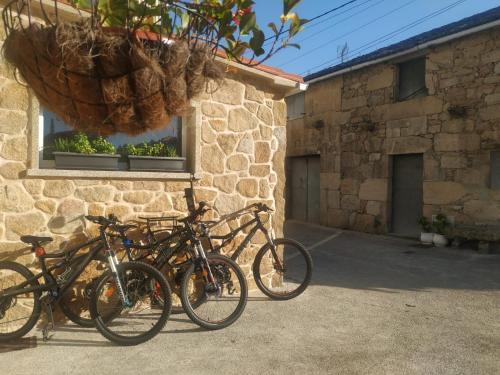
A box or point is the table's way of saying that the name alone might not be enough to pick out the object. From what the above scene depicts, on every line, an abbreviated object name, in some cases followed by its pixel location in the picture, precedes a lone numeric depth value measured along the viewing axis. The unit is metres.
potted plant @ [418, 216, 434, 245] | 7.71
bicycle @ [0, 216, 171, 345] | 3.12
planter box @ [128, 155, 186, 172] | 3.85
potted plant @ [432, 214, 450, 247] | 7.52
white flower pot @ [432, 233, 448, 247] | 7.51
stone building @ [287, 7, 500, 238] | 7.14
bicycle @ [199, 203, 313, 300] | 4.06
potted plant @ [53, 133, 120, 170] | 3.52
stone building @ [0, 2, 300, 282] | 3.28
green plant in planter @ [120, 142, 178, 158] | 3.89
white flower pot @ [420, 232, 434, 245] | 7.69
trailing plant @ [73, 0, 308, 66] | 1.29
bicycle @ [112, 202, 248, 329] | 3.49
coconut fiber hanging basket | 1.22
